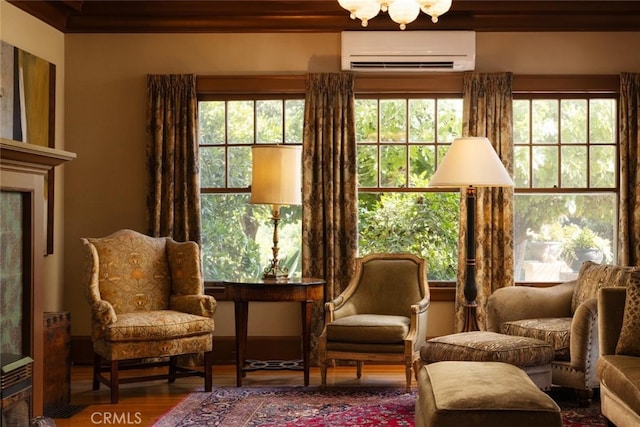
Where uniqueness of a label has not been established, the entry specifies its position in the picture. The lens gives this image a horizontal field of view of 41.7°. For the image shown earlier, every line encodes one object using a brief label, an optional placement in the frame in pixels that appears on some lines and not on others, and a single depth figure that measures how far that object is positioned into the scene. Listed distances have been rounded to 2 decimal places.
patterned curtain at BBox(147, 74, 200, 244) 6.86
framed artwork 5.91
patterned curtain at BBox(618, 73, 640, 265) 6.71
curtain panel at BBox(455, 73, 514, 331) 6.75
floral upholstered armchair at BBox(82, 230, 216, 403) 5.38
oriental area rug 4.84
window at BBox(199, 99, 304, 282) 7.06
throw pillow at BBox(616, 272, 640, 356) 4.29
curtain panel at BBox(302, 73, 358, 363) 6.79
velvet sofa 3.87
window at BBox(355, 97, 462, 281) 7.01
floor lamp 5.78
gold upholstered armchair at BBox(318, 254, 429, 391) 5.61
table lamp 6.15
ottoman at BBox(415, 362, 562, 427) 3.52
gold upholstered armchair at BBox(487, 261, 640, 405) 5.12
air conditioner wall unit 6.76
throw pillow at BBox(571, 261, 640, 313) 5.38
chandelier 4.09
